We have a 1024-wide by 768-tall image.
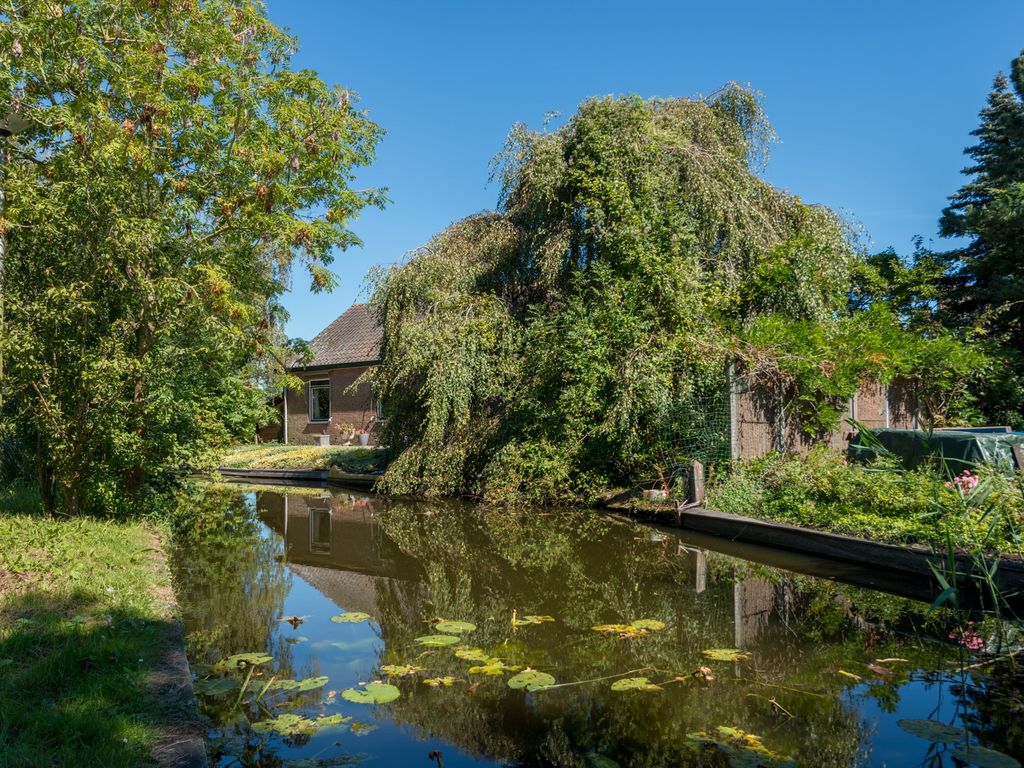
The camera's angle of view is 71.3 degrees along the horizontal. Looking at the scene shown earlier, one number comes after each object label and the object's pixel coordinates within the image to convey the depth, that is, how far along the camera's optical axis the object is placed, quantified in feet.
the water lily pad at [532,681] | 12.43
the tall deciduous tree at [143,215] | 21.01
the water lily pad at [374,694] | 12.16
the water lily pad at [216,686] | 12.28
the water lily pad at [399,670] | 13.70
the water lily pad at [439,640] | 15.29
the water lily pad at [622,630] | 15.88
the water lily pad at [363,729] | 11.20
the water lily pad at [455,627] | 16.16
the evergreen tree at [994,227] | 54.34
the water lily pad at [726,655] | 14.22
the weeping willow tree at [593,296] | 36.45
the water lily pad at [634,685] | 12.56
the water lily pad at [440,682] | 12.99
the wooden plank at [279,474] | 58.44
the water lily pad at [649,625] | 16.38
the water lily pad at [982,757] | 9.61
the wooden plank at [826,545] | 18.94
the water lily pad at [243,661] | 13.75
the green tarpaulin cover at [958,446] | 25.32
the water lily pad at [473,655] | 14.24
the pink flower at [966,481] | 21.56
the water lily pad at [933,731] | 10.55
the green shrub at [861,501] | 19.22
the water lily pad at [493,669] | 13.39
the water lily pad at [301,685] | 12.78
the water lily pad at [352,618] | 17.74
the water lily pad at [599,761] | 9.91
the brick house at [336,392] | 74.23
